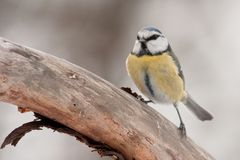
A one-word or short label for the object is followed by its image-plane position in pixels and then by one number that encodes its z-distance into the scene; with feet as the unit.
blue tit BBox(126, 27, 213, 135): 12.03
